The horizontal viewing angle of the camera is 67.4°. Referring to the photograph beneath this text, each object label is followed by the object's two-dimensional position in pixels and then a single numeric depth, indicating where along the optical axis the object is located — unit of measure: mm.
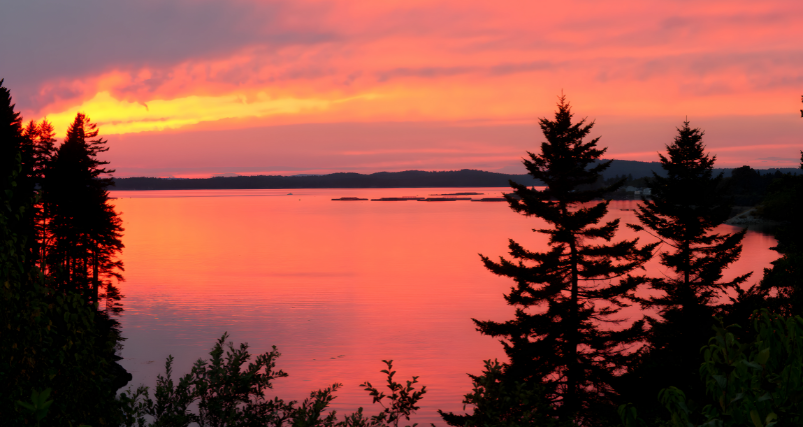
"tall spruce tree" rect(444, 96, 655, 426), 40656
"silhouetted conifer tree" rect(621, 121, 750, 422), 41000
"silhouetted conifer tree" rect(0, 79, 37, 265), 40156
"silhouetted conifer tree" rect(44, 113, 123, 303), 60062
